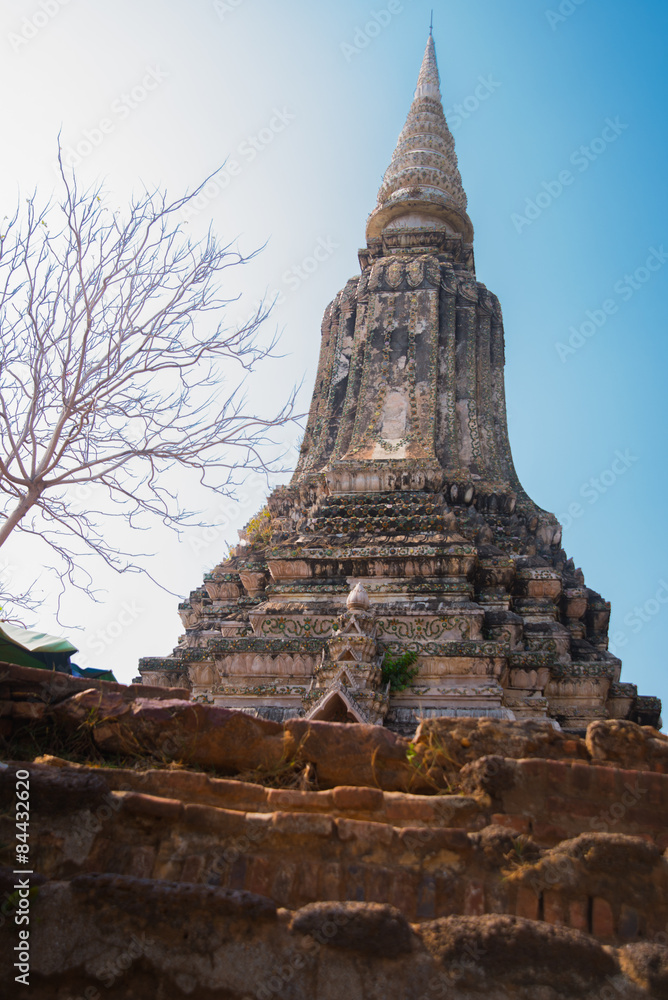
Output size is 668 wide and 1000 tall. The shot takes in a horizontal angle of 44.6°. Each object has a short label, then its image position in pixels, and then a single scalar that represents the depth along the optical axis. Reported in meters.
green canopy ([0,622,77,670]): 10.47
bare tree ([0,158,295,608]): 8.36
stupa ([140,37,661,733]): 10.95
